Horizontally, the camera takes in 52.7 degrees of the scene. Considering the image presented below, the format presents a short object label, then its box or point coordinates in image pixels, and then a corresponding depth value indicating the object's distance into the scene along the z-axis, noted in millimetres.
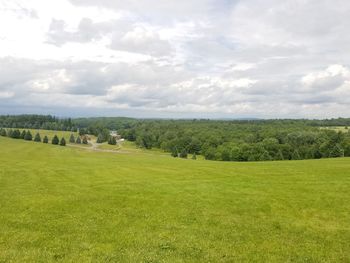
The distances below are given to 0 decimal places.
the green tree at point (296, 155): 103062
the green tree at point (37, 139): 129600
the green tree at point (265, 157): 102812
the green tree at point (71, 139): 138088
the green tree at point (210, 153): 120750
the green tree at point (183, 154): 121325
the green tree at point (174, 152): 122156
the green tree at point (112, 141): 145625
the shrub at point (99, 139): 155125
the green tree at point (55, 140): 125069
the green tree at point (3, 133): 138775
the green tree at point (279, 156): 105438
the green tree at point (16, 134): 130500
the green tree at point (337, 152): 93988
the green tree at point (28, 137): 129375
